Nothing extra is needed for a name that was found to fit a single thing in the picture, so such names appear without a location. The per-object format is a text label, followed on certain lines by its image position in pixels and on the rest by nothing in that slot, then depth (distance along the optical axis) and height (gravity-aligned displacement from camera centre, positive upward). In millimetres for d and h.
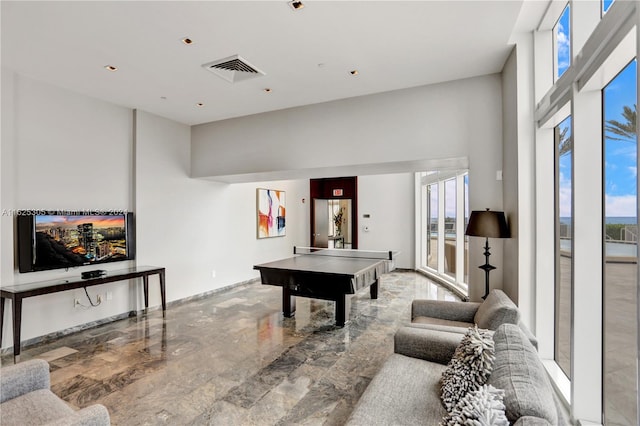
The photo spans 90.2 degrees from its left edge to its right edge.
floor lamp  3309 -129
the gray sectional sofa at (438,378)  1313 -952
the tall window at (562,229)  2877 -156
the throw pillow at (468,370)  1685 -864
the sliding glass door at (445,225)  6461 -286
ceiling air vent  3500 +1680
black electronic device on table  4129 -801
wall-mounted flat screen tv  3836 -344
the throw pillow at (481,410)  1255 -812
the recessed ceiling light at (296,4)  2516 +1667
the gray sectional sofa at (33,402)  1500 -1059
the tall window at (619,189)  2170 +166
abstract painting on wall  7680 +3
